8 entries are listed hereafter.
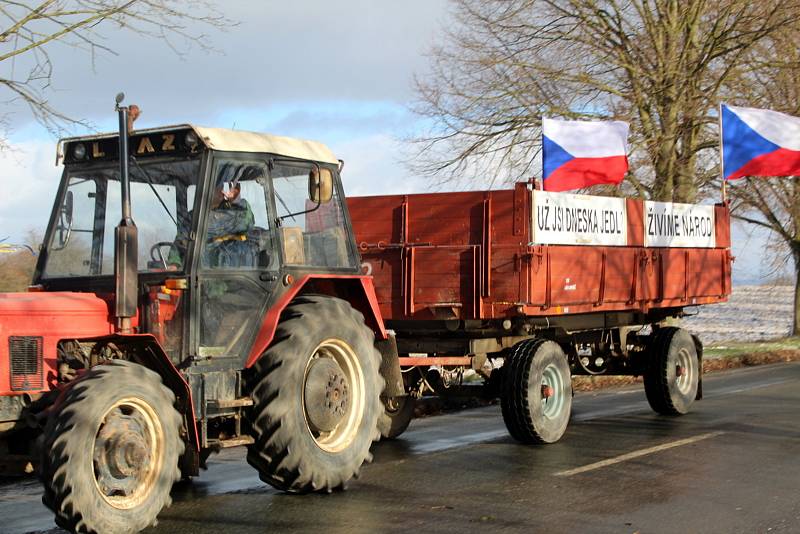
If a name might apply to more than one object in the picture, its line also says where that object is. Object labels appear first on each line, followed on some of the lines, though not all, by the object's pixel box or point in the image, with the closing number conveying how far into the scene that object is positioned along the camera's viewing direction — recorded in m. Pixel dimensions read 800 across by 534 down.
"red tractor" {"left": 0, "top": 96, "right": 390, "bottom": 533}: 5.90
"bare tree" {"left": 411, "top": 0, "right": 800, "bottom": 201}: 20.12
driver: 6.88
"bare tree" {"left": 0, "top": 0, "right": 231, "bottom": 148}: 10.13
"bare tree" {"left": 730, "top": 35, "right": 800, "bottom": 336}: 21.27
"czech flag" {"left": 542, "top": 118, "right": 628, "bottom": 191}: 13.42
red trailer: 9.44
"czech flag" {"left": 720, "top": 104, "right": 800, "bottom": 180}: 15.73
